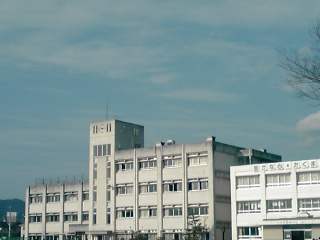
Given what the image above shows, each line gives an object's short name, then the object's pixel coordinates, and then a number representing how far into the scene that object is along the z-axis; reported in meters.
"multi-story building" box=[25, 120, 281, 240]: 82.25
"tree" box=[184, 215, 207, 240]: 73.00
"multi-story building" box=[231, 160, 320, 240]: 69.69
